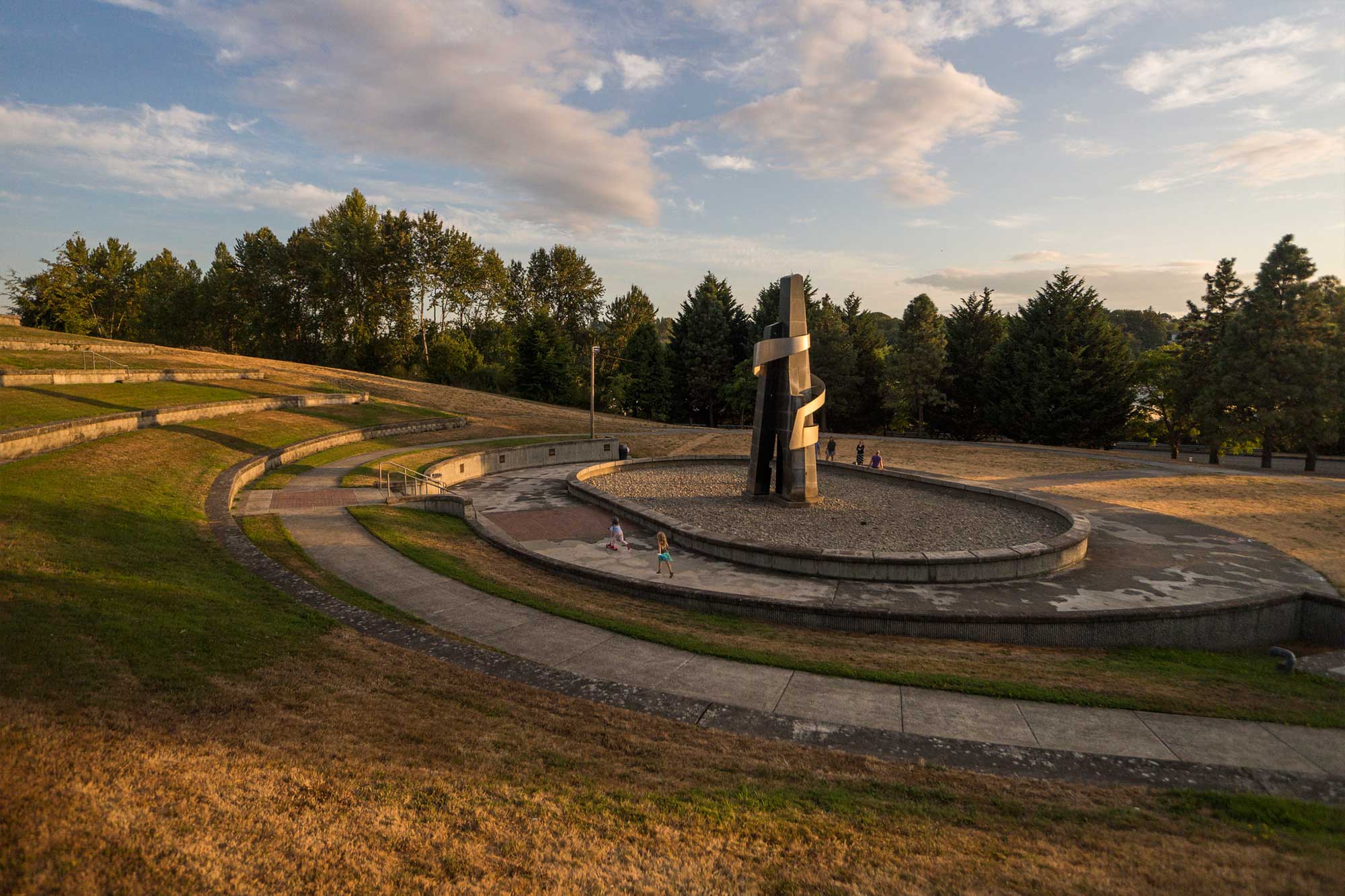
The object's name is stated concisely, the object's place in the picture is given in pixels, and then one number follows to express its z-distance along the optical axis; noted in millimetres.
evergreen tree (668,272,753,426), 64438
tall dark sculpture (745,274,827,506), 23109
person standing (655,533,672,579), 15121
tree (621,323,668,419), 70062
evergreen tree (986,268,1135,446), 47344
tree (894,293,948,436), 51469
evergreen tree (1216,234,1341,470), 35469
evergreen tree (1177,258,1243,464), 41562
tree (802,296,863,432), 54938
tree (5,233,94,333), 77812
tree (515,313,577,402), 71312
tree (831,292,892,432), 57781
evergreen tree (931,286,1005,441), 54406
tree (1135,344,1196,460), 44344
